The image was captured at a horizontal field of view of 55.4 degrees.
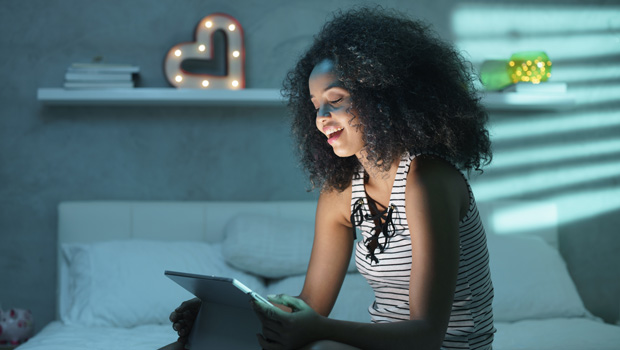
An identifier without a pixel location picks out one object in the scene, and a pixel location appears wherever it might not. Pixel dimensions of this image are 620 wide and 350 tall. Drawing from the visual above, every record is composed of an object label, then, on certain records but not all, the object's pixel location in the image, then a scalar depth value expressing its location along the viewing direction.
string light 2.84
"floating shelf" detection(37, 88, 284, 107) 2.58
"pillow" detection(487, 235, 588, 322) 2.30
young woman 1.21
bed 2.06
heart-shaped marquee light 2.66
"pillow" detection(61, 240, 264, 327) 2.18
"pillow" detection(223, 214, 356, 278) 2.33
